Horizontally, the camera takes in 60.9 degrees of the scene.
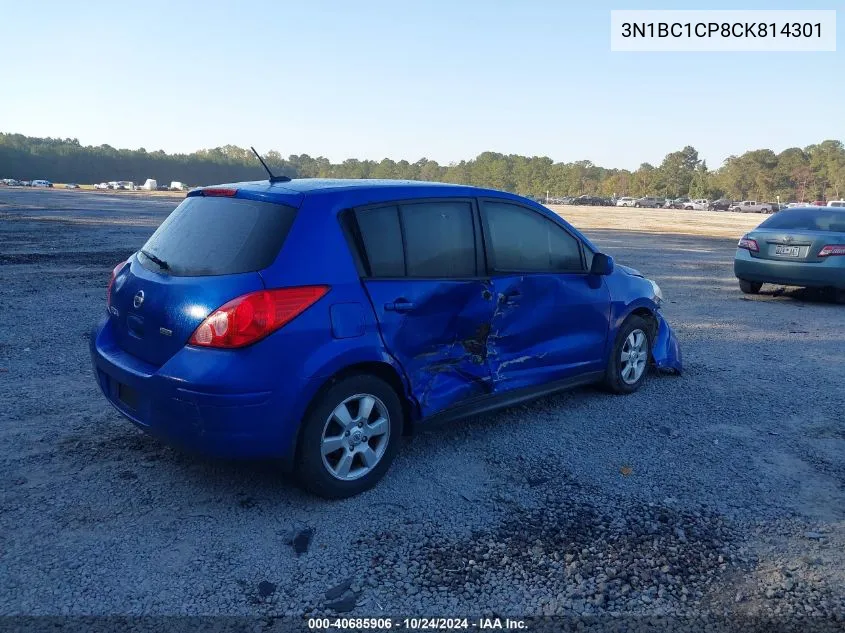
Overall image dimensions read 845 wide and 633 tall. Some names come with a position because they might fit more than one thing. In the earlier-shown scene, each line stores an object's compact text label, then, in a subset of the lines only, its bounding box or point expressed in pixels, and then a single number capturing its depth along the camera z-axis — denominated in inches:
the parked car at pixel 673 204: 4350.4
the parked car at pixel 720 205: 4121.6
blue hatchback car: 137.6
